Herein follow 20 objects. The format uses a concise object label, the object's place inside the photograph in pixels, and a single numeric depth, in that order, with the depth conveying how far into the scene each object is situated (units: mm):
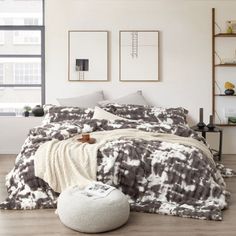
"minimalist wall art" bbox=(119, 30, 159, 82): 5645
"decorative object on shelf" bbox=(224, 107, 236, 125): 5690
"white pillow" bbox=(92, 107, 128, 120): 4551
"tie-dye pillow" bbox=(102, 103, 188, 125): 4898
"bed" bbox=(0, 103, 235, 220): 3036
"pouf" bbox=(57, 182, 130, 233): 2557
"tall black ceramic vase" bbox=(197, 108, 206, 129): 5303
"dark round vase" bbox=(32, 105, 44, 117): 5496
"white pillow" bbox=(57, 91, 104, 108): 5385
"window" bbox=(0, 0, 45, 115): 5801
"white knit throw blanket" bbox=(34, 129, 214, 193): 3111
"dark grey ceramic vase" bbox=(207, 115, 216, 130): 5293
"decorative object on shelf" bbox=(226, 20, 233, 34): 5531
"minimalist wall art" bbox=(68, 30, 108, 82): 5656
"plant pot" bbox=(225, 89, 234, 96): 5559
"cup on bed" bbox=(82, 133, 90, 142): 3545
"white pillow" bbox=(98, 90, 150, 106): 5398
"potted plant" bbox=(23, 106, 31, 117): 5605
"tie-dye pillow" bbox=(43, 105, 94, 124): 4832
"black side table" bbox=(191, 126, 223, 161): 5246
